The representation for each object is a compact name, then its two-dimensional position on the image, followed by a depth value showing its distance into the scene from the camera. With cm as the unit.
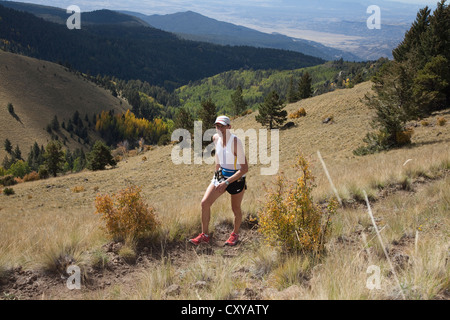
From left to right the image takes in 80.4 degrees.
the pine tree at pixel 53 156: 4850
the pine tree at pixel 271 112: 4216
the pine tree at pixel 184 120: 4875
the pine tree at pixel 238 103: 7462
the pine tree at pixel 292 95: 6863
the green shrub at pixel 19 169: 9645
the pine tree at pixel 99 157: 4547
